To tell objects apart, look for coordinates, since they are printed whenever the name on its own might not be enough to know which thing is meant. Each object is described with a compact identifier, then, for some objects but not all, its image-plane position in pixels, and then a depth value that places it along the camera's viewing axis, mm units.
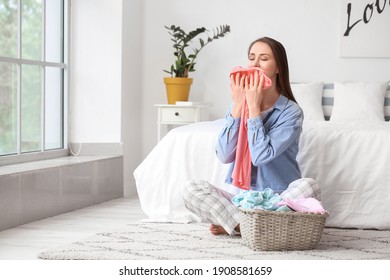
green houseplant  5410
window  4352
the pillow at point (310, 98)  4945
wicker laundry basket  2895
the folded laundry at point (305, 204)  2965
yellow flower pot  5422
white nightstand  5279
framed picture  5355
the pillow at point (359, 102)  4801
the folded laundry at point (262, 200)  2947
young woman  3131
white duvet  3604
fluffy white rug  2885
